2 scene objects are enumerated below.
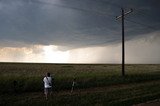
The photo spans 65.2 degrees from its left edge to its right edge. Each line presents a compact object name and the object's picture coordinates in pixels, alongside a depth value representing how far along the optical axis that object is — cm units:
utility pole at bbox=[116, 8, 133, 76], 1758
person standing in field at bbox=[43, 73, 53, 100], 1042
